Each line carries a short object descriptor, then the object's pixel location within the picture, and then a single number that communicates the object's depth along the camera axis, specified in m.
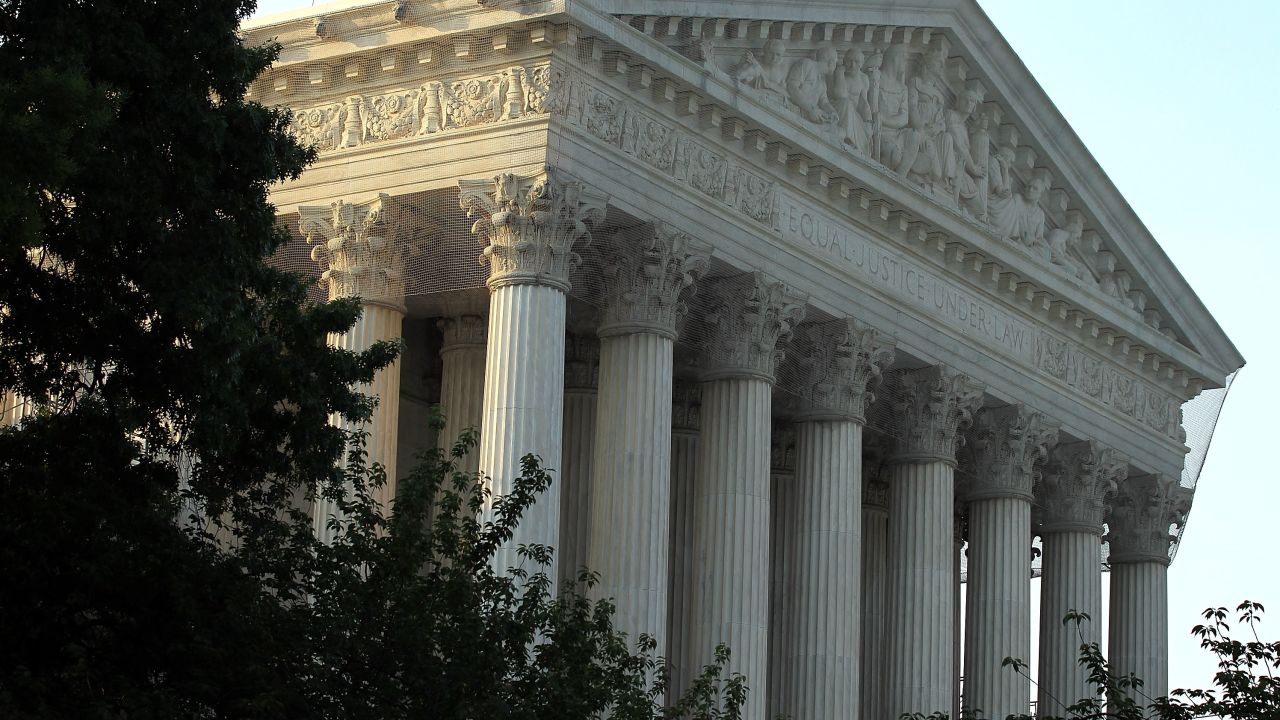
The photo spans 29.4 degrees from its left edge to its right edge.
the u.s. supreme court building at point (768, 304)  42.97
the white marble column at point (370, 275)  44.22
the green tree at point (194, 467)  28.23
